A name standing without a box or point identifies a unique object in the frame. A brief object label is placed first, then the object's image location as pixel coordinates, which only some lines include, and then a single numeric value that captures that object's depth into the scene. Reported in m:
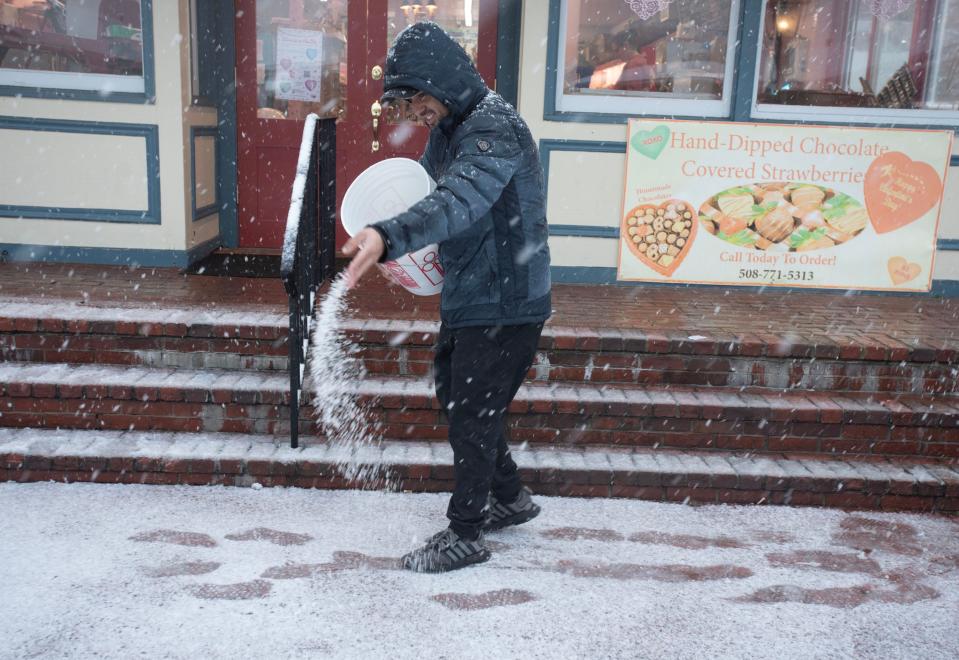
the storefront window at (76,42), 6.39
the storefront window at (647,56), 6.43
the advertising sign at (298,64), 6.98
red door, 6.90
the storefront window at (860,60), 6.50
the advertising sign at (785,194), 6.34
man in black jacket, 2.84
